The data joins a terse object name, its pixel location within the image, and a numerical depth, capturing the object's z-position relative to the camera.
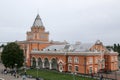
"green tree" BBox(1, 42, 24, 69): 30.25
